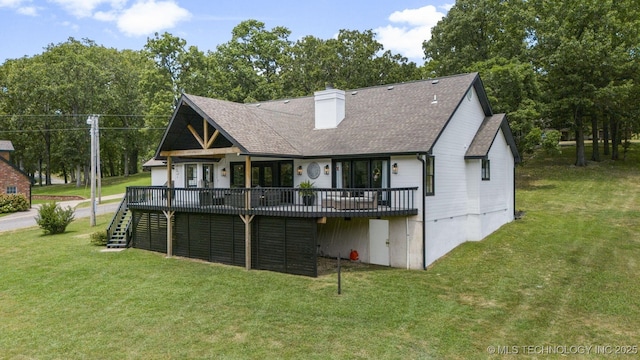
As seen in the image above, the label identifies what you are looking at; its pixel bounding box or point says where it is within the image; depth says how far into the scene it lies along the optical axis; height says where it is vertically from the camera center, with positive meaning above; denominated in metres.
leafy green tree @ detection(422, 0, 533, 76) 34.41 +13.43
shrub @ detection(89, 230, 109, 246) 19.98 -2.89
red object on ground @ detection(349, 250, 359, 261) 16.90 -3.24
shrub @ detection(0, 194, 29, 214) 32.25 -1.74
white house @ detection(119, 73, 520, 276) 15.34 -0.13
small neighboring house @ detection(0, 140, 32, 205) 33.59 +0.19
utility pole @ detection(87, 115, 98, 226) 24.53 +1.33
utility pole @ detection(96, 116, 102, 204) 33.49 -0.98
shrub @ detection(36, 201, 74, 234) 22.67 -2.17
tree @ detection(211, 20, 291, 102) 41.78 +13.17
